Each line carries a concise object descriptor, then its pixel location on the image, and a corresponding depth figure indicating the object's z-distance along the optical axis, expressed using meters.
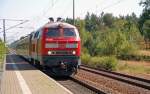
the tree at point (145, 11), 87.65
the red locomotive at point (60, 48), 23.62
